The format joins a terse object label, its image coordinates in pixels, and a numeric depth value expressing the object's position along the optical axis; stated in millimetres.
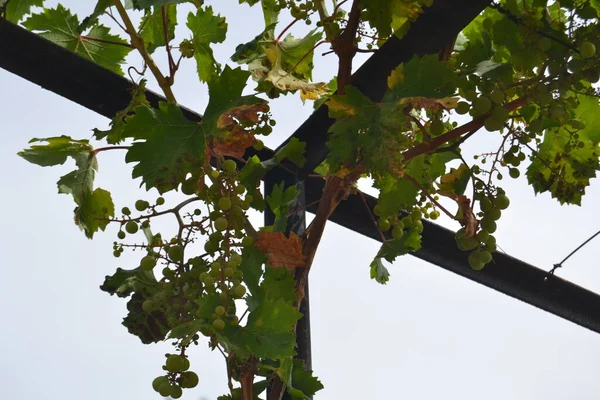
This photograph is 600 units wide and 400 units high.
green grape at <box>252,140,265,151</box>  2554
